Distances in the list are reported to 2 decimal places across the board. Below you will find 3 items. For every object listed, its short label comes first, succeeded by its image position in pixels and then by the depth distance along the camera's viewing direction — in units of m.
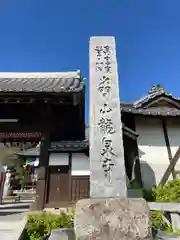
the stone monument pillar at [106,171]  3.30
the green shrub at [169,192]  6.39
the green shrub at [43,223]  4.99
